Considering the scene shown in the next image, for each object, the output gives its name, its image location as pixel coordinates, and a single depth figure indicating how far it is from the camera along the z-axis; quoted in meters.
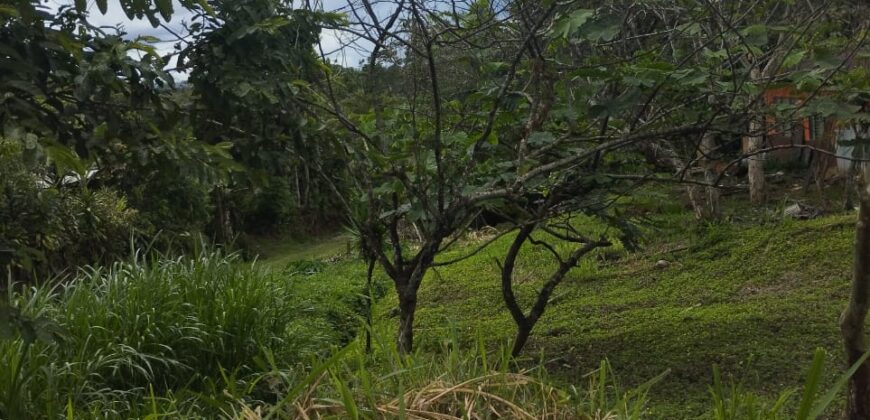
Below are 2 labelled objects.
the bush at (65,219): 9.88
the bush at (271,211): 19.12
